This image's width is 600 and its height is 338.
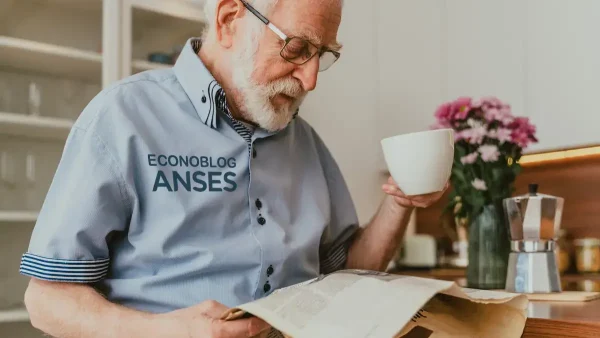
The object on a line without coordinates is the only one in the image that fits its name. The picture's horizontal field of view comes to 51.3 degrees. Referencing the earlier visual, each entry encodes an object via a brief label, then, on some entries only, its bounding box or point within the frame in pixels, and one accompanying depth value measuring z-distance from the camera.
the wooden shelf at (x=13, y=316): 1.70
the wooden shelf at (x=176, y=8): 2.02
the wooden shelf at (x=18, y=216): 1.76
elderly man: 0.81
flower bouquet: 1.37
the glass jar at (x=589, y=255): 1.80
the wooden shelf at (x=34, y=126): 1.78
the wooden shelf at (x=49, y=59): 1.80
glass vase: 1.35
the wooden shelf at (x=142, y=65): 2.00
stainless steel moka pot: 1.16
